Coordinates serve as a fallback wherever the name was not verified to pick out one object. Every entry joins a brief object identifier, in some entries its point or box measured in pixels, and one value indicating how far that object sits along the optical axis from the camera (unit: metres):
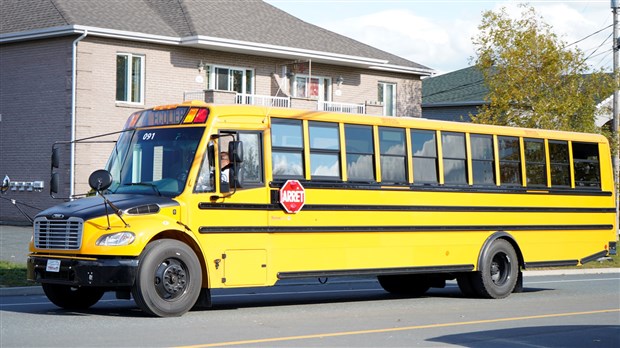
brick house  33.41
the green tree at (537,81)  33.62
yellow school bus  13.22
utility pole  34.06
